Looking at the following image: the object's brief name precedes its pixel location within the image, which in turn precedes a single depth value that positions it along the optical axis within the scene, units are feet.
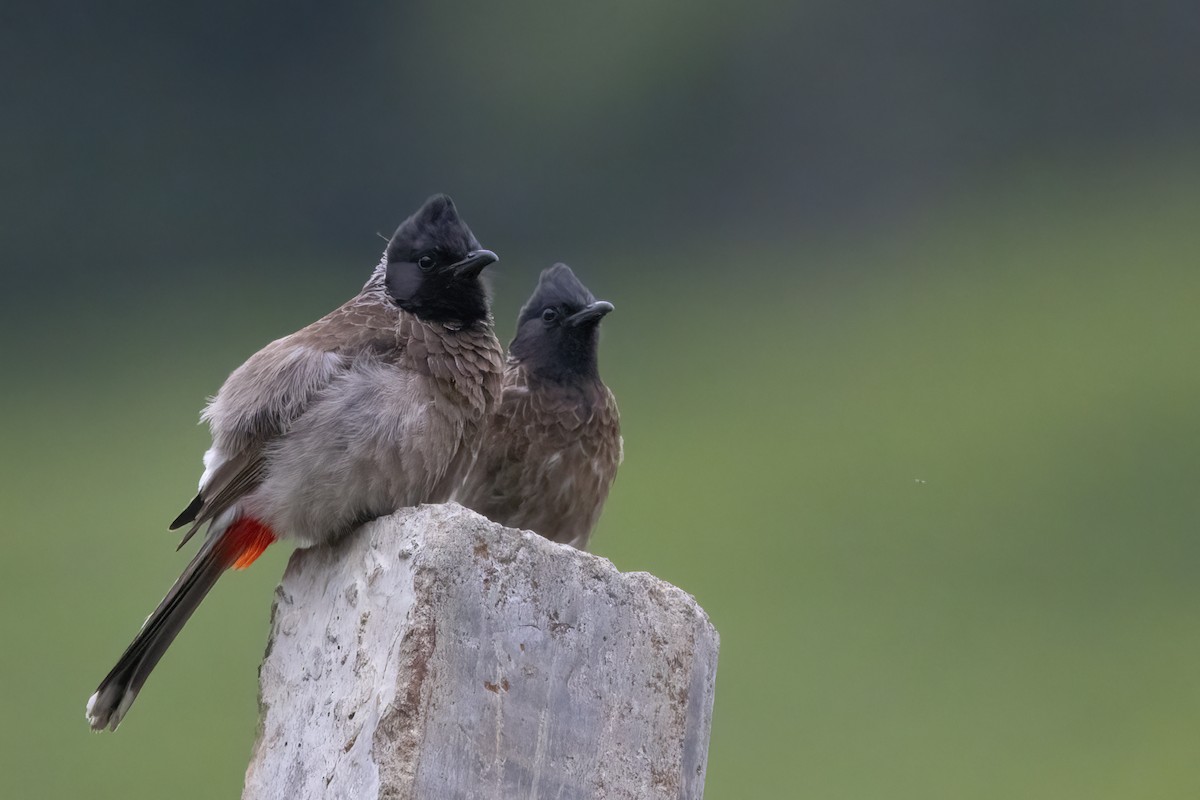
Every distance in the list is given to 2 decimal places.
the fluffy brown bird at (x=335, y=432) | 22.90
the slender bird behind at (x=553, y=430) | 30.89
